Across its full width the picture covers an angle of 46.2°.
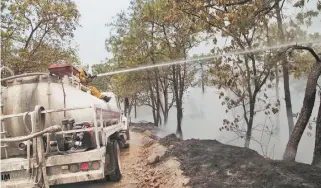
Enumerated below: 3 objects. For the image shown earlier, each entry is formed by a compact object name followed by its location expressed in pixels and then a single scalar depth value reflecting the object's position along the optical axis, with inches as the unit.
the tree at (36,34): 703.7
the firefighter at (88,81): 440.6
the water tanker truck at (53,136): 269.0
